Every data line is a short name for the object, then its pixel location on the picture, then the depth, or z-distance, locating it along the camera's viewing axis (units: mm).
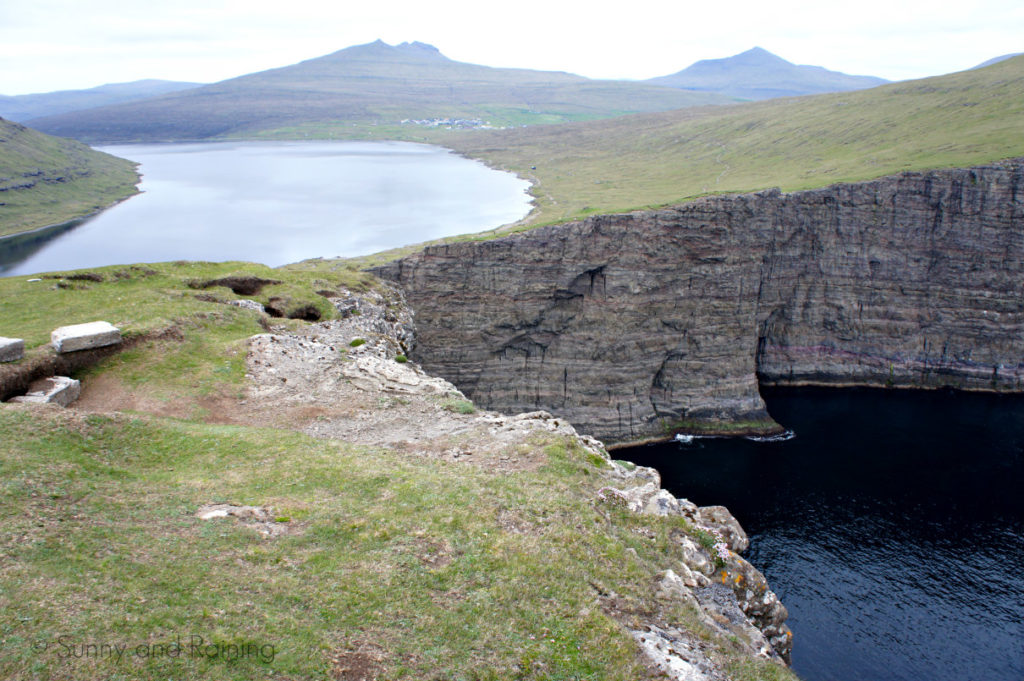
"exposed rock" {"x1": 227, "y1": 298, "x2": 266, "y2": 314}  42000
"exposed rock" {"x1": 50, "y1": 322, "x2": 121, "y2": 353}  29094
